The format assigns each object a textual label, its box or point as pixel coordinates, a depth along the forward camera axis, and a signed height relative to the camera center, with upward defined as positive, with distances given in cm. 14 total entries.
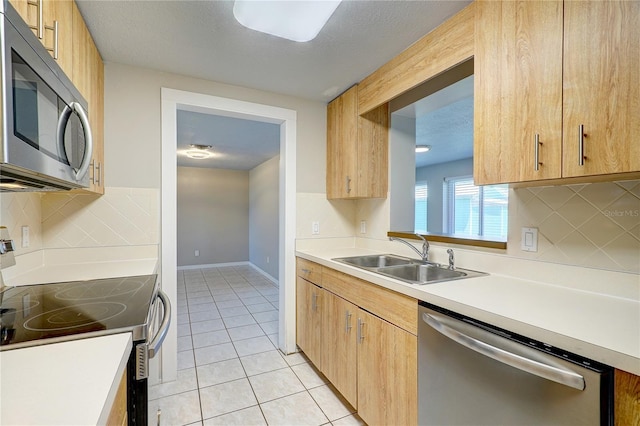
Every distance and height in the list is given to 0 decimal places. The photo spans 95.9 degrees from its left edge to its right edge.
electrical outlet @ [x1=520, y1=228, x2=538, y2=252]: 140 -15
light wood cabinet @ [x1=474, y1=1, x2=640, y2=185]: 89 +44
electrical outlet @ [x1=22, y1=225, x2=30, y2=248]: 156 -15
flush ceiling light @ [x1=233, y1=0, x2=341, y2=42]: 119 +84
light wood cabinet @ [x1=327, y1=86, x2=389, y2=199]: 227 +49
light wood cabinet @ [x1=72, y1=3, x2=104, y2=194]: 139 +69
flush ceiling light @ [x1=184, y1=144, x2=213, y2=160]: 447 +94
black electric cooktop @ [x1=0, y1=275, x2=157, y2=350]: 81 -35
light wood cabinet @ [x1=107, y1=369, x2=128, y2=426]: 65 -49
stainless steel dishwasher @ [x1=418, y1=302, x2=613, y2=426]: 77 -54
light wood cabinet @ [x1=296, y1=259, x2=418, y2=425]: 133 -76
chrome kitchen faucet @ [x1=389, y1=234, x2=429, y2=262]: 192 -26
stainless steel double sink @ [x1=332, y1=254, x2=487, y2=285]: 168 -37
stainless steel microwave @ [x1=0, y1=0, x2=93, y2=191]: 65 +26
